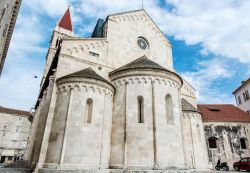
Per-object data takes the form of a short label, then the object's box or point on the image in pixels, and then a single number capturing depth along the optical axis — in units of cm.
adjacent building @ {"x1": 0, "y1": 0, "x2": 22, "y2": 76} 1081
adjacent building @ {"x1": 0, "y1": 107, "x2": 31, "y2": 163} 4316
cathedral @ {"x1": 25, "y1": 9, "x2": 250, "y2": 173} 1251
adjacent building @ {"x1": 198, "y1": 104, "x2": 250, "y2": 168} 2345
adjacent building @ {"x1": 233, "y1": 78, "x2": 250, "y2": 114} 3503
